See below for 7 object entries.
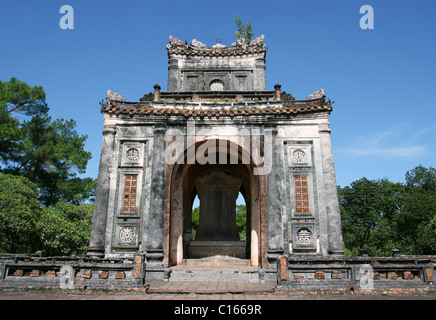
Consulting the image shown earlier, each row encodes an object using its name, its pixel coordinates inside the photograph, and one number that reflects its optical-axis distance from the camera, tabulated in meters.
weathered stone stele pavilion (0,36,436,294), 14.00
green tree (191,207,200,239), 54.03
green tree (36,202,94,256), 22.50
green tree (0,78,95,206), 26.14
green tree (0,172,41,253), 19.47
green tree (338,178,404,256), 36.62
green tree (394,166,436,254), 28.98
